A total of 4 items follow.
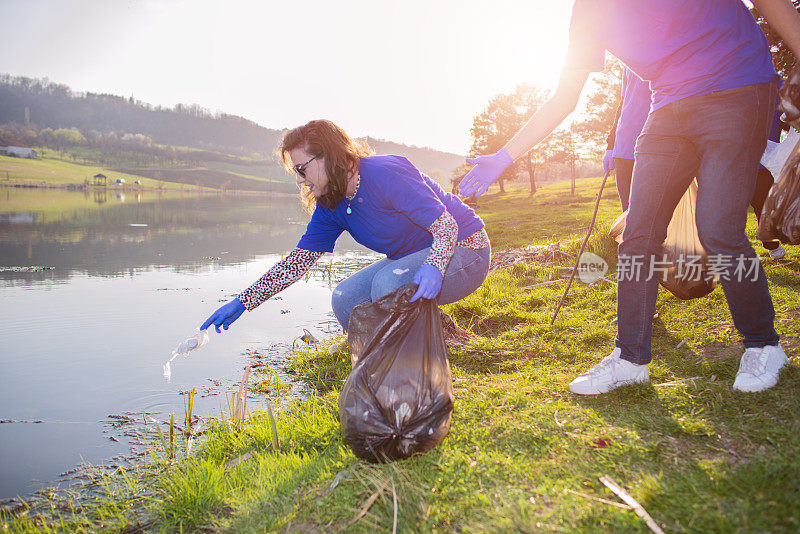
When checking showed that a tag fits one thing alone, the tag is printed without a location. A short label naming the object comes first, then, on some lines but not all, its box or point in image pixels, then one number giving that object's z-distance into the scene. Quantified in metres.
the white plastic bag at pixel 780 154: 2.24
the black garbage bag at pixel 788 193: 2.08
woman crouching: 2.52
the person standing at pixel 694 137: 1.97
